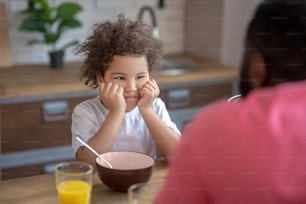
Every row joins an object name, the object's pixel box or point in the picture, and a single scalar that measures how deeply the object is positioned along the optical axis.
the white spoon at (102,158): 1.17
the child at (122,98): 1.35
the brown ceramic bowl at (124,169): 1.11
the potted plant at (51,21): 2.37
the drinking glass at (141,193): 0.94
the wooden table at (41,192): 1.08
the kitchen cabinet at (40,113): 2.07
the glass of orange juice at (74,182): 1.03
